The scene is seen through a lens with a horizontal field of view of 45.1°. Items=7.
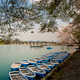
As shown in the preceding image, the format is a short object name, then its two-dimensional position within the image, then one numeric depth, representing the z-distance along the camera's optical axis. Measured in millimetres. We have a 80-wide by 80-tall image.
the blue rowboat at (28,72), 8391
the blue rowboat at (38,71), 9180
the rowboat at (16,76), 8166
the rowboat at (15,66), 11831
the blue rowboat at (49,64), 12064
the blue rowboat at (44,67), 10402
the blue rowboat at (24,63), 14198
